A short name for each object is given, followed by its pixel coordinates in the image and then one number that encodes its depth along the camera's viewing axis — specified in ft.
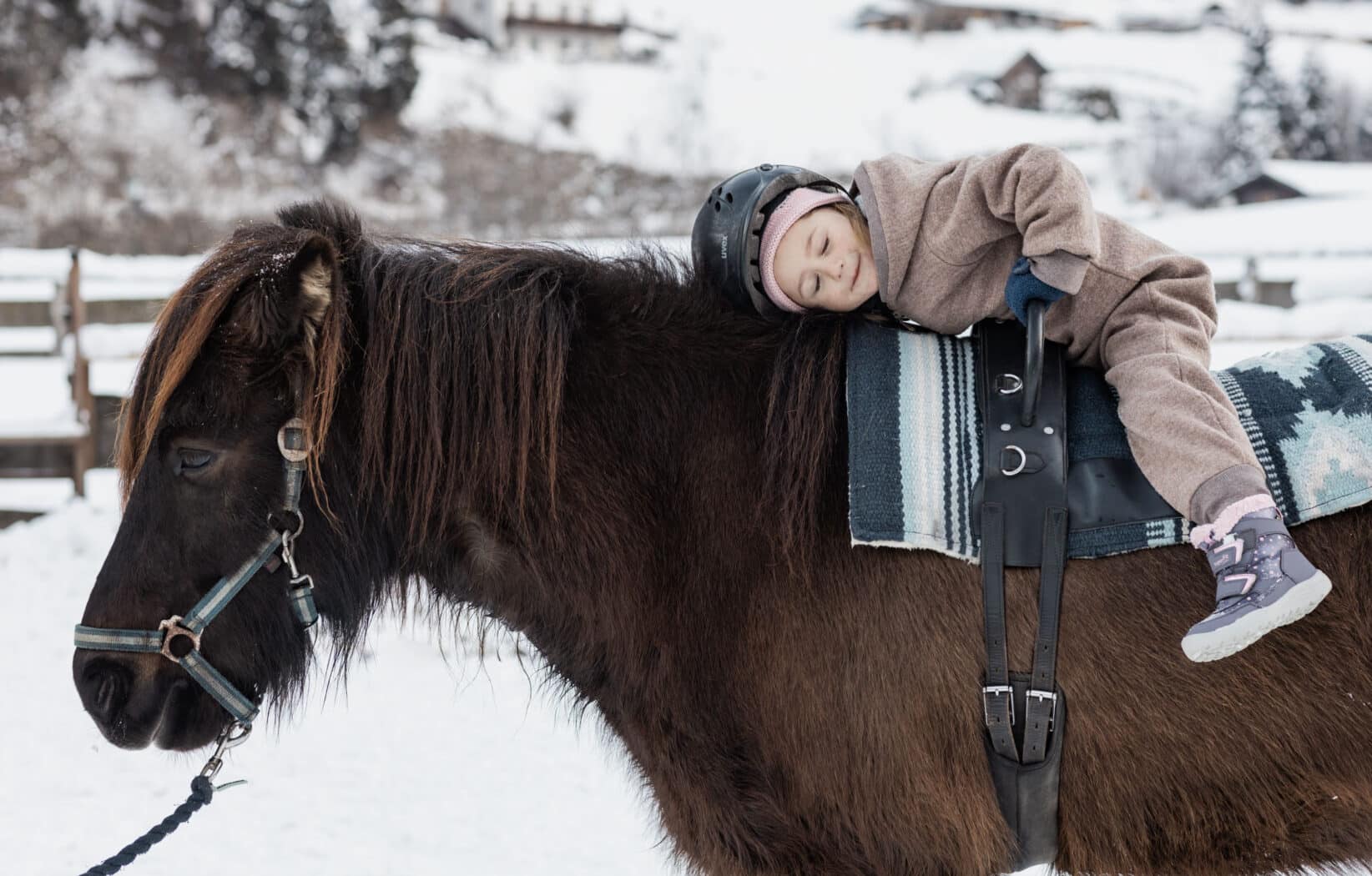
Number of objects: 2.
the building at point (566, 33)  147.74
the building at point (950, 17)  167.84
